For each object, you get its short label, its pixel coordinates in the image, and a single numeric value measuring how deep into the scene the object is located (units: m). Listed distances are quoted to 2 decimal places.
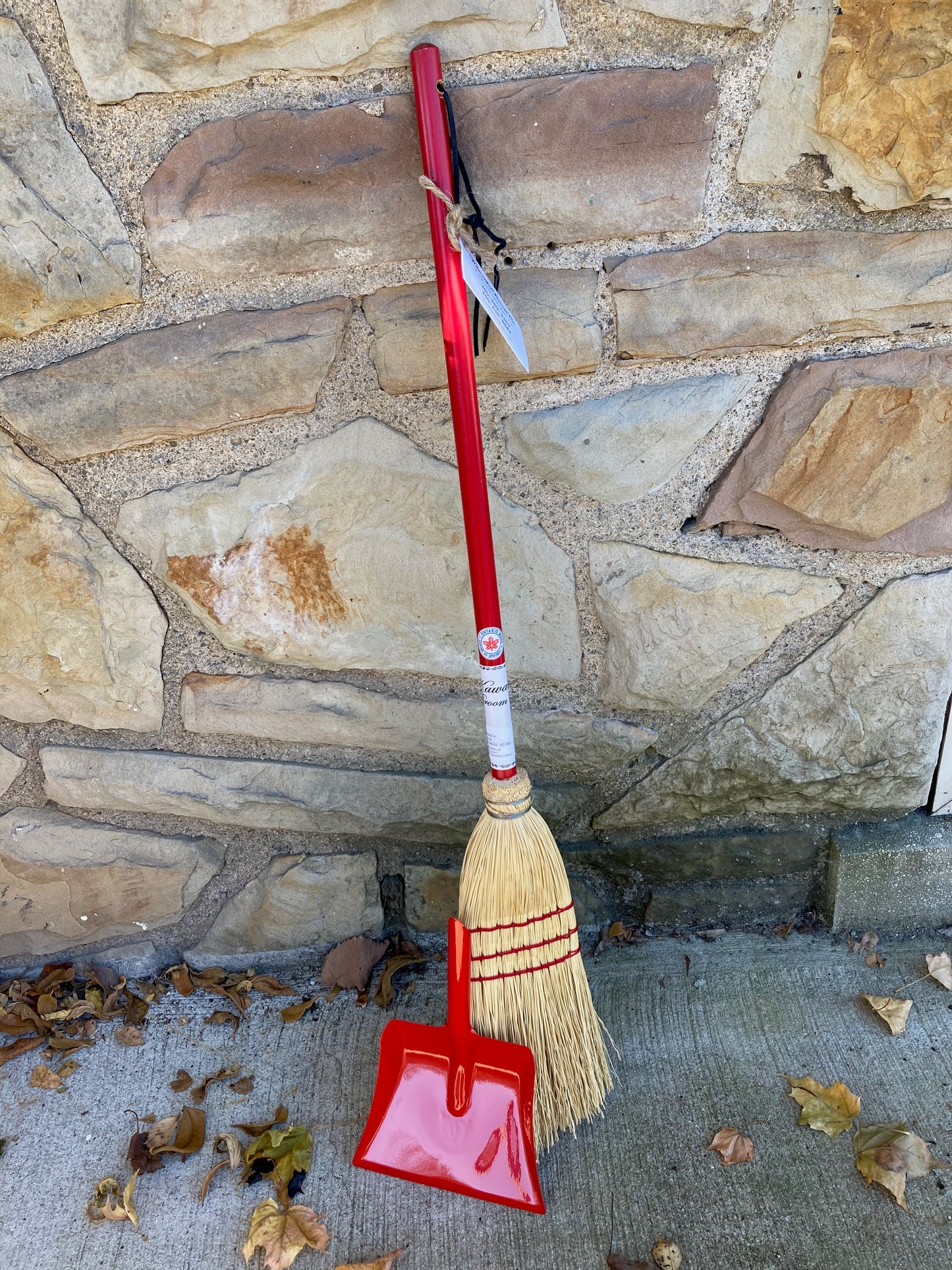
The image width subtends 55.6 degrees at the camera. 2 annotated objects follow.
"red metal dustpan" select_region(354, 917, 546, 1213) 1.22
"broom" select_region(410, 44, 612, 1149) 1.26
